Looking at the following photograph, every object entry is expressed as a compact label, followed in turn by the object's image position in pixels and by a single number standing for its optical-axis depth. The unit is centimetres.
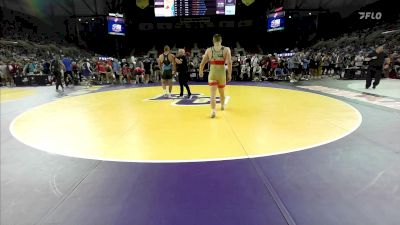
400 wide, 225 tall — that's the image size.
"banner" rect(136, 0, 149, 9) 2670
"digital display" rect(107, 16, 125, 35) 2546
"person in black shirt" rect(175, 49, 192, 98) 853
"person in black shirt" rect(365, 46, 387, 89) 997
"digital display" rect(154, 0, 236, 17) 2300
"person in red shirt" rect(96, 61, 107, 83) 1470
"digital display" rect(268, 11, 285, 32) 2520
